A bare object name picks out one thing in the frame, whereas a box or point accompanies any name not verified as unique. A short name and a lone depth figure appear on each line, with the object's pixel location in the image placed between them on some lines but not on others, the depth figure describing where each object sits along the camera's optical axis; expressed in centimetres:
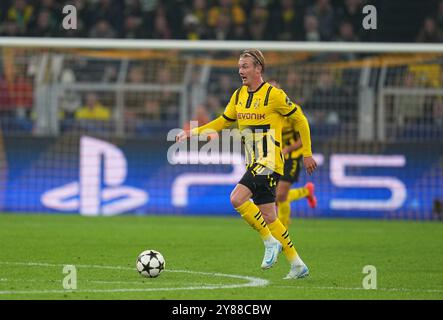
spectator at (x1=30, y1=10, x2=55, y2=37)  2183
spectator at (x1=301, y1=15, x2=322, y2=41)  2236
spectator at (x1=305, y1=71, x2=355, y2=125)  2034
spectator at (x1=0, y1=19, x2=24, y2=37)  2220
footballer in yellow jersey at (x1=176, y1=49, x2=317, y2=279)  1000
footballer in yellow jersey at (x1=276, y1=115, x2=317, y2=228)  1471
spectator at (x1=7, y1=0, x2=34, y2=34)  2234
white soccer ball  966
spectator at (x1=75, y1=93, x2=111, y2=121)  2020
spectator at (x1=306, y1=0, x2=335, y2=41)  2256
